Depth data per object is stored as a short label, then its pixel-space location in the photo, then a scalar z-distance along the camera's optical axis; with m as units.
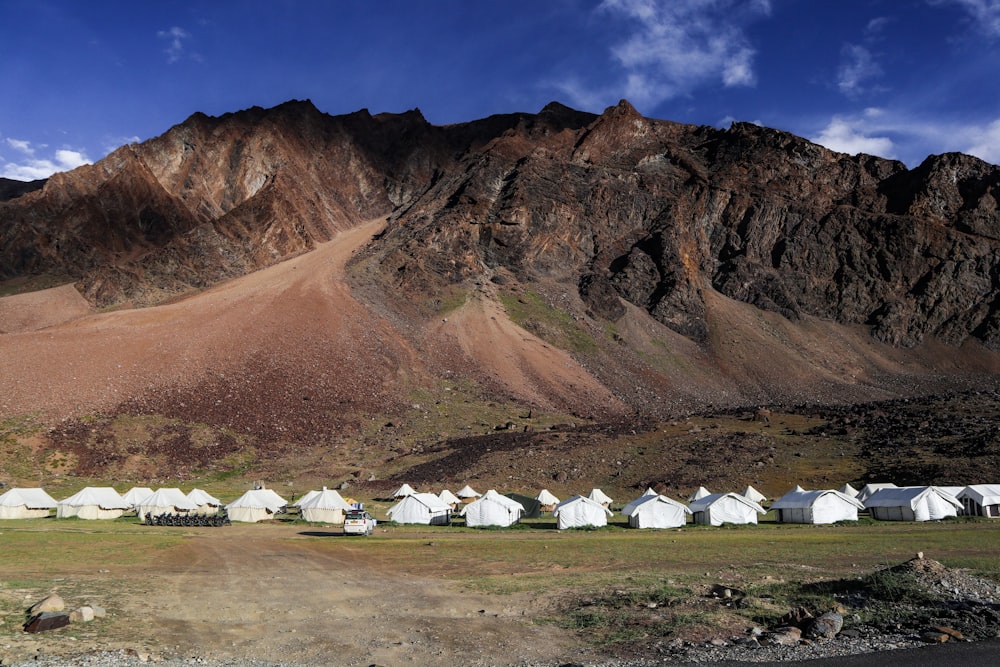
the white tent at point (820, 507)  47.00
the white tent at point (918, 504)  46.91
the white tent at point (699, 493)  53.40
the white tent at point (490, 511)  49.16
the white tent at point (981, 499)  47.25
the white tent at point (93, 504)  52.09
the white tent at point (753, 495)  55.05
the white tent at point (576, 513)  47.28
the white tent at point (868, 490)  51.81
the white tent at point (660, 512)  46.78
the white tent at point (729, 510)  48.16
